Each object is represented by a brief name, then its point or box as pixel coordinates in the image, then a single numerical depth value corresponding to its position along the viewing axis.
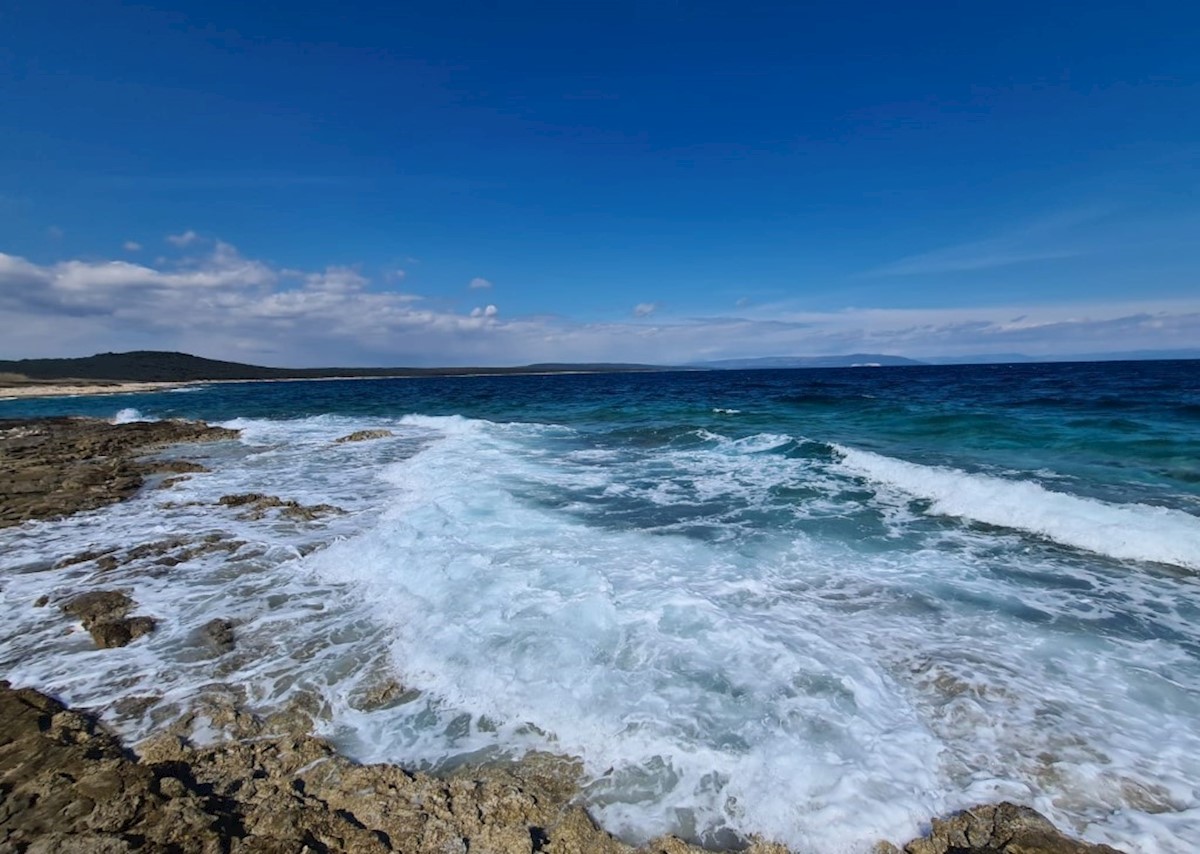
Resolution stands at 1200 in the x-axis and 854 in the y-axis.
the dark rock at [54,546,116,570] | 7.23
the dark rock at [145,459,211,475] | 13.77
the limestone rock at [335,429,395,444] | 19.52
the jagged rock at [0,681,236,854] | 2.87
